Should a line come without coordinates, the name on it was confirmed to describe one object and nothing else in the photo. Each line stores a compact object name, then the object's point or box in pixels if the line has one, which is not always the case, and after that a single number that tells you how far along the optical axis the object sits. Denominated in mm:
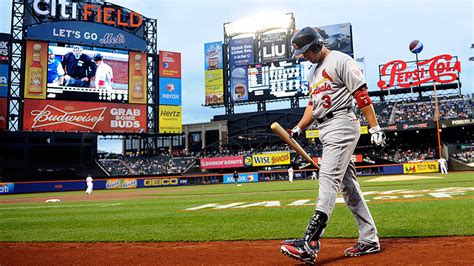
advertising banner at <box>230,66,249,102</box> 48406
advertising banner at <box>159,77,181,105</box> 42562
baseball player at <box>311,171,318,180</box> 35281
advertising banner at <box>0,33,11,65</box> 35781
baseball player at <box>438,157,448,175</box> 29541
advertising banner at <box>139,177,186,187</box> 35656
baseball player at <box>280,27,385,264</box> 3371
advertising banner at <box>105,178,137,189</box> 34219
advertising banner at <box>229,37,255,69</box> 49347
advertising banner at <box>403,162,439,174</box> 34062
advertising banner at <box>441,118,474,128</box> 36131
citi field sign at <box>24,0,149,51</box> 37469
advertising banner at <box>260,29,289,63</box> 48438
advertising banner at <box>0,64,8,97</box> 35500
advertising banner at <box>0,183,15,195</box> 29953
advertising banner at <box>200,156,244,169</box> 42656
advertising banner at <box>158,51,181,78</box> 42875
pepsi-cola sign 42341
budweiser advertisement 35638
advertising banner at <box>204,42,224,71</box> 50625
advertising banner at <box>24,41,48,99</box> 35469
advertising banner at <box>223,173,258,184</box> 37531
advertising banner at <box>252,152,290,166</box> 40656
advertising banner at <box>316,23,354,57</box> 45906
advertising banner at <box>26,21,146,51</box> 37156
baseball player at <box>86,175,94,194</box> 24391
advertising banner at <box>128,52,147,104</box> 40031
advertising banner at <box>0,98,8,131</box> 34819
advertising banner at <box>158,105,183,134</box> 42188
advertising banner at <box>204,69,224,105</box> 50250
